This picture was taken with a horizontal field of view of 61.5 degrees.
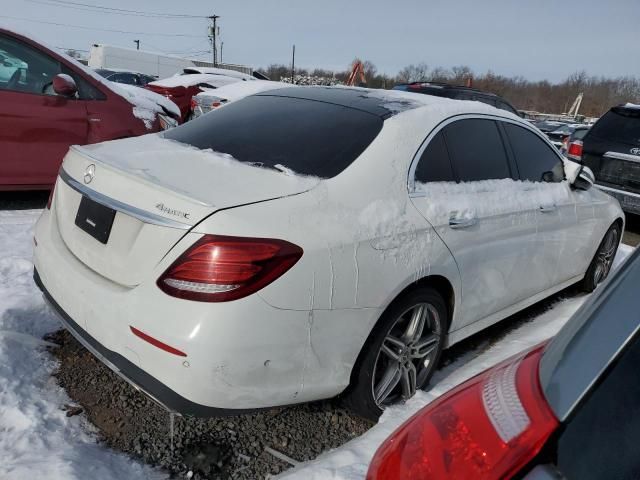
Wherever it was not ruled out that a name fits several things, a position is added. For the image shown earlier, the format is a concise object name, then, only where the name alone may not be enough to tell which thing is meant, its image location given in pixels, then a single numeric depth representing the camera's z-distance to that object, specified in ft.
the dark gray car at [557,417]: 3.09
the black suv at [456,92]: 30.71
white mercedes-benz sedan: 6.31
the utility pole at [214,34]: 188.03
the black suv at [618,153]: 22.76
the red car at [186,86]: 37.42
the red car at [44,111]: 15.53
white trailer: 97.04
